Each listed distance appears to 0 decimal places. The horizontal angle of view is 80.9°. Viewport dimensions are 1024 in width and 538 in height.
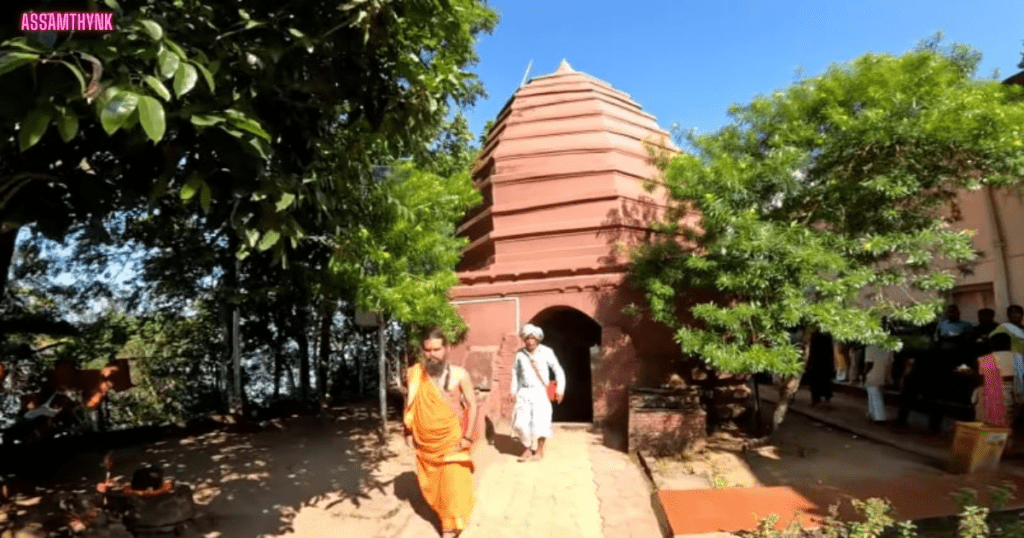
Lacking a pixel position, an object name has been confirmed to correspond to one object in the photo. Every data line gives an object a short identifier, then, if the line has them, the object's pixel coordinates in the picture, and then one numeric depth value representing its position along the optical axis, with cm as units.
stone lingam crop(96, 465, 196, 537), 461
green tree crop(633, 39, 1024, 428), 547
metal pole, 797
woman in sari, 555
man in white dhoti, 648
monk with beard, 478
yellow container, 540
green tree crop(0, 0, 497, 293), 204
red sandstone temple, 757
